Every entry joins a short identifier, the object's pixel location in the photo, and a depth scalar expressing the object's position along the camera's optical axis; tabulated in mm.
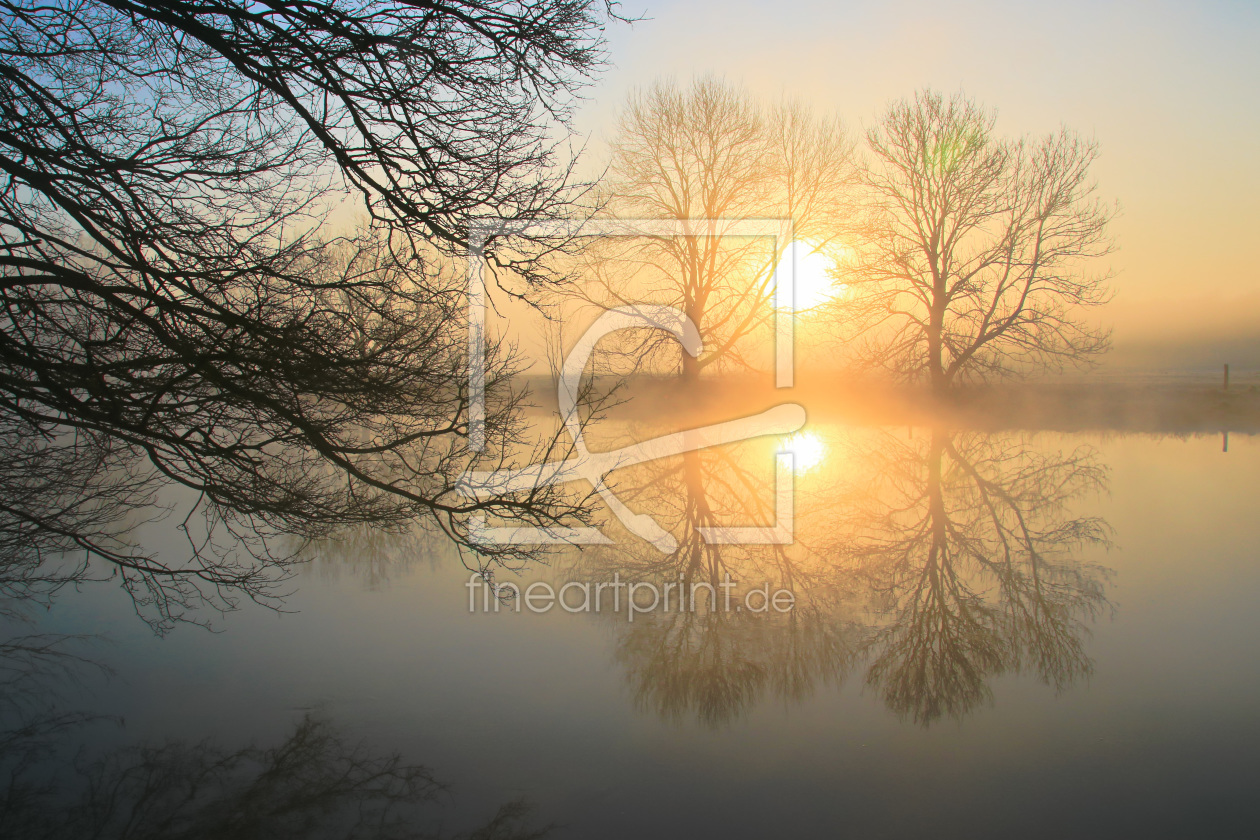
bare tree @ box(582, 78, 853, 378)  21500
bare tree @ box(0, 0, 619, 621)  4141
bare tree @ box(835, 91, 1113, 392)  20406
